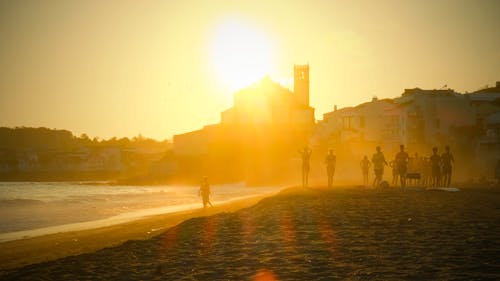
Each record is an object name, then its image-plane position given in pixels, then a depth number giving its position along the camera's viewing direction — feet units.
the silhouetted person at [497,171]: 100.96
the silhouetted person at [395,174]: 99.34
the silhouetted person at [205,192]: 110.32
